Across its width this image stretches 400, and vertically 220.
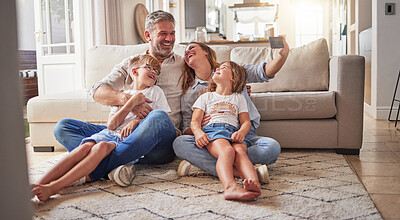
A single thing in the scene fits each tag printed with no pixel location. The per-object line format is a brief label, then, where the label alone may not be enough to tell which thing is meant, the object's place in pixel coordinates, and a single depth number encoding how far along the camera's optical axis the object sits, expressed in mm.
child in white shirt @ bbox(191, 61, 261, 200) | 1772
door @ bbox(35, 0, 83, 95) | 5000
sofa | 2664
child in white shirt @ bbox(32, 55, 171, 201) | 1734
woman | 2012
